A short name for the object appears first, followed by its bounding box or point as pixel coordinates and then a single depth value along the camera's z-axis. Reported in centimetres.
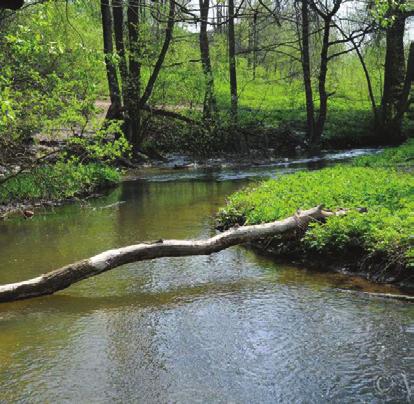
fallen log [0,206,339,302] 722
